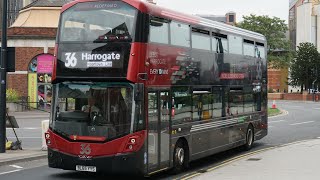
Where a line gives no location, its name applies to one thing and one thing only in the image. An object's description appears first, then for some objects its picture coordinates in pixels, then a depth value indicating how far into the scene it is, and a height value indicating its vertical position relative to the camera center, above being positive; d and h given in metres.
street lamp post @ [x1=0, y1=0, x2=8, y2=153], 15.05 +0.15
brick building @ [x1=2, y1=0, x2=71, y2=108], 41.19 +2.08
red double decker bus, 10.45 -0.06
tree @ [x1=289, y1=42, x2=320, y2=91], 74.94 +2.94
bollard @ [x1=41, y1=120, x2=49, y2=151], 15.64 -1.29
